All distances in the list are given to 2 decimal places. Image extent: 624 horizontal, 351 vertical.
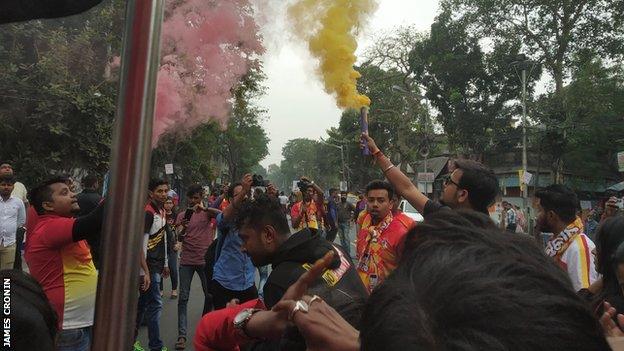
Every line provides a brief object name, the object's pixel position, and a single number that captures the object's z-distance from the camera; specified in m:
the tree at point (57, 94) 10.23
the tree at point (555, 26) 26.59
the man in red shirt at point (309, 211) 9.73
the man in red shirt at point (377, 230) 4.09
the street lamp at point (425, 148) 27.11
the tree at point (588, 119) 23.98
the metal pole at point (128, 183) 0.95
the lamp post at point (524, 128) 21.11
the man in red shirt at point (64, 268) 2.93
